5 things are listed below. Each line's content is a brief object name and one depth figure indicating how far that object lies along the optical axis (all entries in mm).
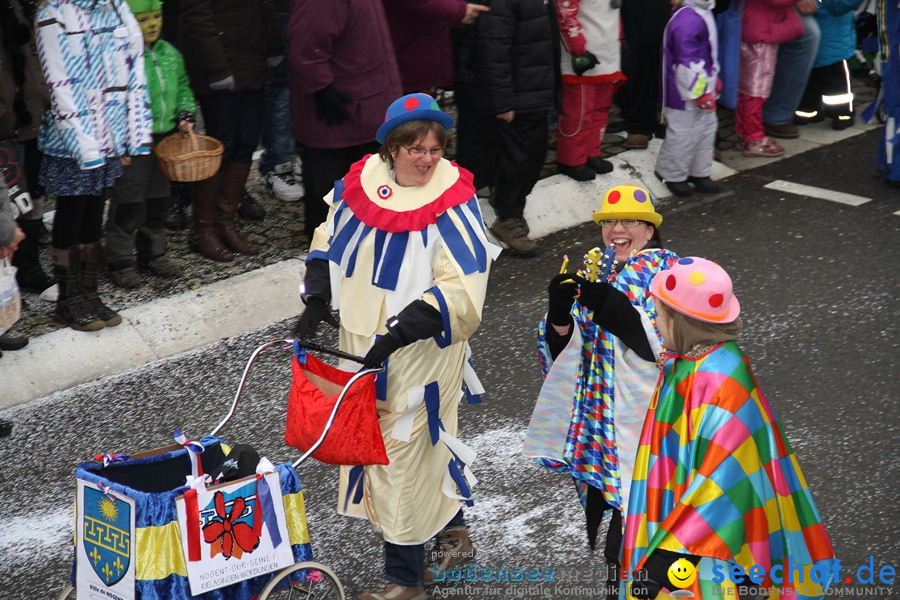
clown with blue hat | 9602
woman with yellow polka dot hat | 9203
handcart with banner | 8602
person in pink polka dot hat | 7469
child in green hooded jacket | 15070
